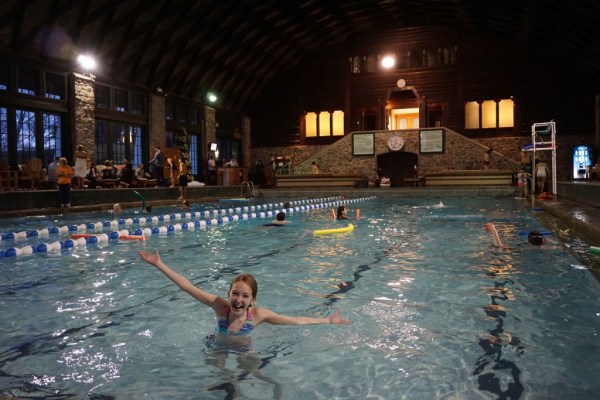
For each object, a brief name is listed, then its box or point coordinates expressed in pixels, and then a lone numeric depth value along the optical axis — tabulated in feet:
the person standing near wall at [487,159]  80.94
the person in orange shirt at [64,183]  41.55
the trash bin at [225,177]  85.25
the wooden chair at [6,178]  47.93
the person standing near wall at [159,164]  64.78
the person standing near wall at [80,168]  51.67
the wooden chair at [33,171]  51.49
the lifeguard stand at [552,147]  39.34
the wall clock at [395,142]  87.86
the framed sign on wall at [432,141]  85.81
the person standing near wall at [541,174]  51.31
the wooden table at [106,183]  58.49
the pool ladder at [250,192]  74.95
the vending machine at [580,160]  85.20
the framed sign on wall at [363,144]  89.86
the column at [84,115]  62.69
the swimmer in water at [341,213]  36.04
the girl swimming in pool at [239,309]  9.93
